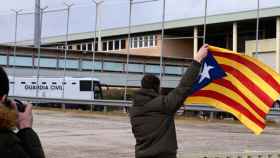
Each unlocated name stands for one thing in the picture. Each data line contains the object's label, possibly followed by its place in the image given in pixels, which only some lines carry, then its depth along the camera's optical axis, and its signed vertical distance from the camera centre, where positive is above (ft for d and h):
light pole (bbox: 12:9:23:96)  133.39 +8.22
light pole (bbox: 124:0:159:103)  112.63 +10.37
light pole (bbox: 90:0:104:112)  125.08 +12.13
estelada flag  22.93 -0.29
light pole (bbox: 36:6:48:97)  132.26 +6.15
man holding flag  18.76 -1.04
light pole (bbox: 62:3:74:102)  129.29 +8.39
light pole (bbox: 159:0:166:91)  112.04 +8.36
